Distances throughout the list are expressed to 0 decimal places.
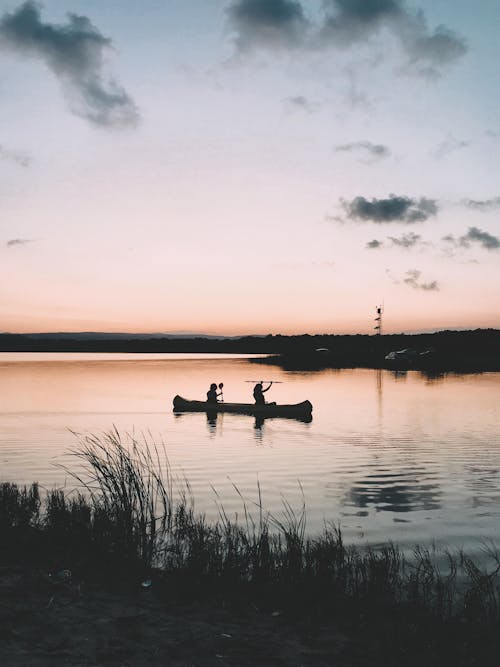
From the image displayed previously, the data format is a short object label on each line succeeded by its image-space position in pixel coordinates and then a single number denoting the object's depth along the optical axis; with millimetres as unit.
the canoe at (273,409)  41125
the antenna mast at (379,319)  152250
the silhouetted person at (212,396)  43188
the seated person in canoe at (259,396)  41312
